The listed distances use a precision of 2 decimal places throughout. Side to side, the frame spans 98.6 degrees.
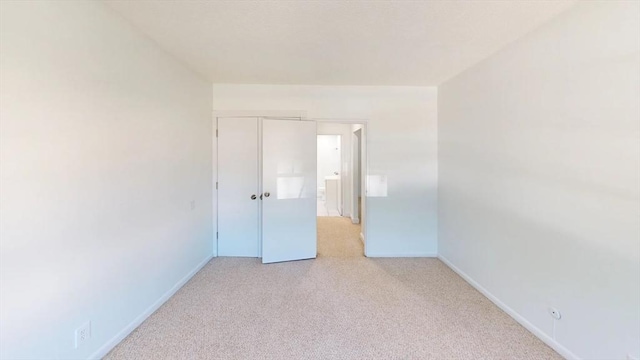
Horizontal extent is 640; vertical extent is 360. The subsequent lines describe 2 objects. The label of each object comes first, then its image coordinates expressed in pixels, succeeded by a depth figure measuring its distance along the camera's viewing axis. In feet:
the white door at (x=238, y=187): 12.60
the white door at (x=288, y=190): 12.07
